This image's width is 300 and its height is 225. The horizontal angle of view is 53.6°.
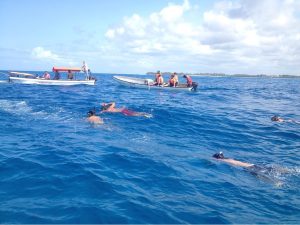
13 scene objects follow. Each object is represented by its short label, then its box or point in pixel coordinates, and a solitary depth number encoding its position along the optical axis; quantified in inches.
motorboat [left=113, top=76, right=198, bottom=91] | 1358.1
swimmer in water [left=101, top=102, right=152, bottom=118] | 699.4
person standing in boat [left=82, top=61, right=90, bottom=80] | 1562.5
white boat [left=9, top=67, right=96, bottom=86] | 1512.5
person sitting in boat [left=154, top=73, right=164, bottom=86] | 1409.1
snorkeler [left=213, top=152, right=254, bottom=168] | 391.4
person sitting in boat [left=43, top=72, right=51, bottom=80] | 1589.3
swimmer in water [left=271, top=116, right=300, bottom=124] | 712.4
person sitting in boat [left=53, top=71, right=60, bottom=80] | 1539.1
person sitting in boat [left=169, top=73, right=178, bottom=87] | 1369.3
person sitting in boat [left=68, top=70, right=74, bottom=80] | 1580.1
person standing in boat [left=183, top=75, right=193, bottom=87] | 1353.3
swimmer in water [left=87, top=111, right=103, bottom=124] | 595.3
